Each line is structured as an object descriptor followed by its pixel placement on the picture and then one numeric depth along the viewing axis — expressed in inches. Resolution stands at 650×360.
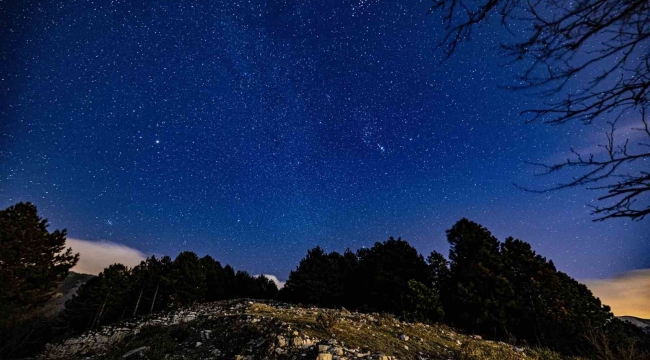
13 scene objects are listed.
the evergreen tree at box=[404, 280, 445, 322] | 691.8
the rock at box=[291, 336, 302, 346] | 275.7
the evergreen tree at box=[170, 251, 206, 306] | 1176.8
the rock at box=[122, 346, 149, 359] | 354.2
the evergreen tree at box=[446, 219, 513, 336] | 729.6
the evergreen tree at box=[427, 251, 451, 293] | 933.2
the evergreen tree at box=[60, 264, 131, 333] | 1160.2
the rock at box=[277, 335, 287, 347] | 275.6
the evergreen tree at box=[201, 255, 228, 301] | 1362.6
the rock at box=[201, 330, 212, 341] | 366.9
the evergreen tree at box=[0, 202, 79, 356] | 612.7
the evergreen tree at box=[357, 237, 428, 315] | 948.6
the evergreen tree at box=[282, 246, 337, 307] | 1152.2
